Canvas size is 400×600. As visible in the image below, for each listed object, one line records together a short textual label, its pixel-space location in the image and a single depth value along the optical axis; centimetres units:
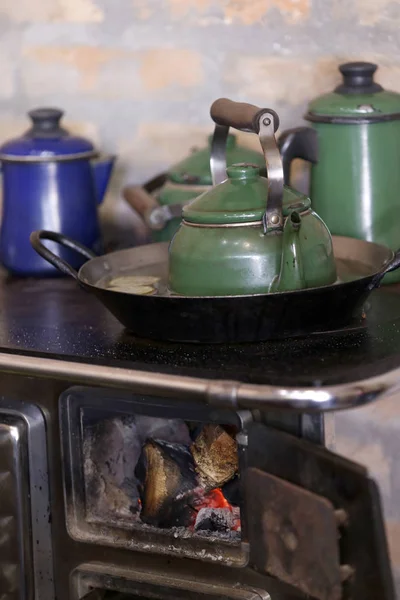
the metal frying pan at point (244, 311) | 152
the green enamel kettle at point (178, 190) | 182
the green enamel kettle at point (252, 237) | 153
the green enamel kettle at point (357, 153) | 175
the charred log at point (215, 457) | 156
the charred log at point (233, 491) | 157
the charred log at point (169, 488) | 159
